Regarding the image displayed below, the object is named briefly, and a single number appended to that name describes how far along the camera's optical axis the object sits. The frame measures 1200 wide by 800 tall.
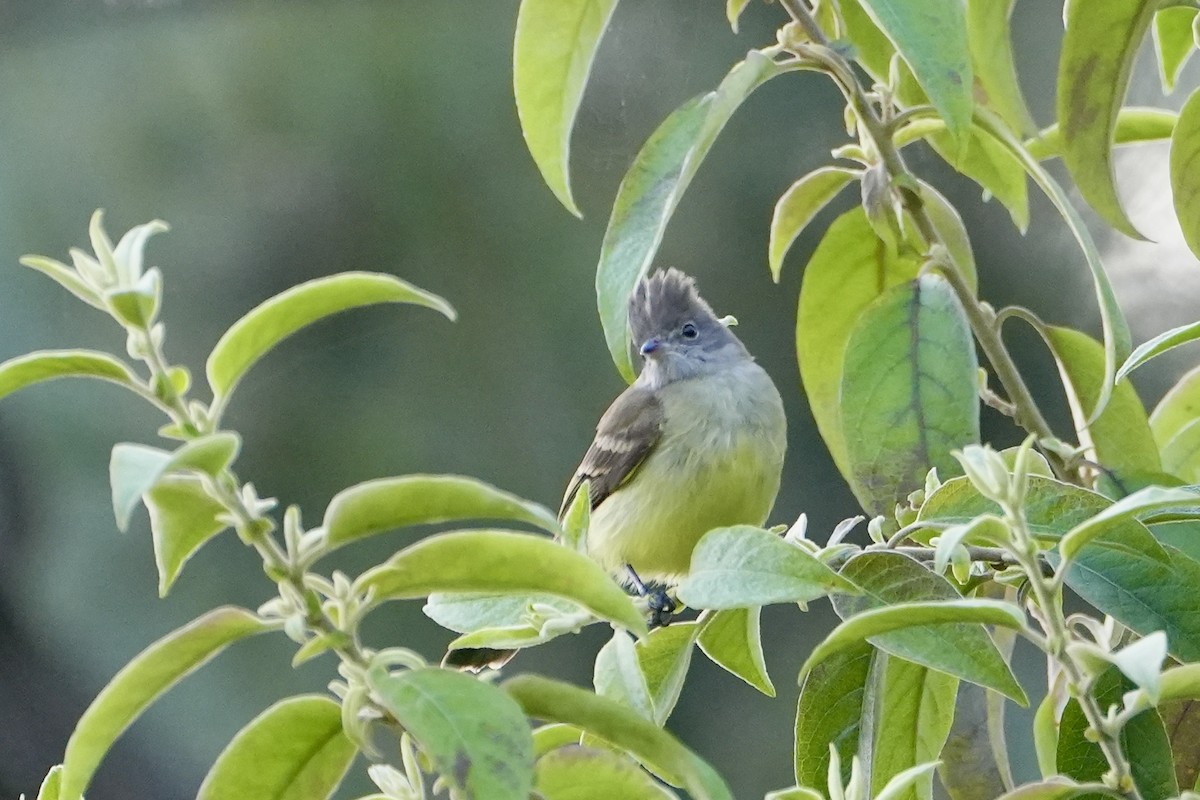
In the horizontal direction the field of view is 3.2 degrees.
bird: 7.59
